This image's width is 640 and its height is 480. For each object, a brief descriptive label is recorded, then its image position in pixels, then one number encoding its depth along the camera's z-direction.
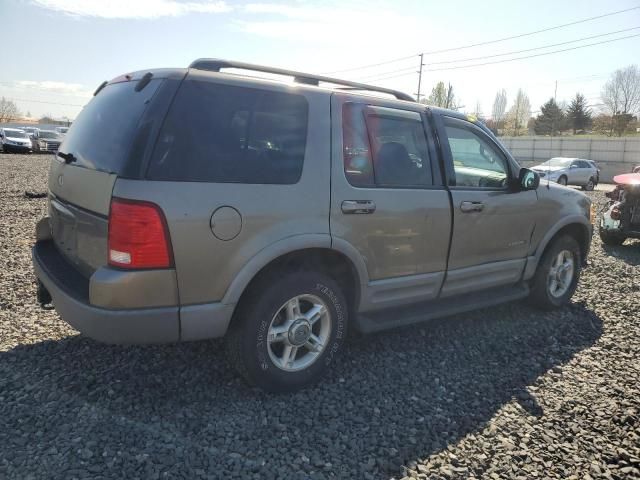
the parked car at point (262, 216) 2.57
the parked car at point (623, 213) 8.00
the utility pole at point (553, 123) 62.49
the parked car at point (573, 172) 23.28
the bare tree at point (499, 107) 101.43
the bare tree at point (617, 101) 68.41
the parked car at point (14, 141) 28.88
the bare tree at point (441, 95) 67.12
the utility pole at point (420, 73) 57.97
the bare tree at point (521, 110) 88.50
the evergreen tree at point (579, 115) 63.81
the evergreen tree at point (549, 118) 65.18
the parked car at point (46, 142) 32.03
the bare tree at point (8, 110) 95.35
